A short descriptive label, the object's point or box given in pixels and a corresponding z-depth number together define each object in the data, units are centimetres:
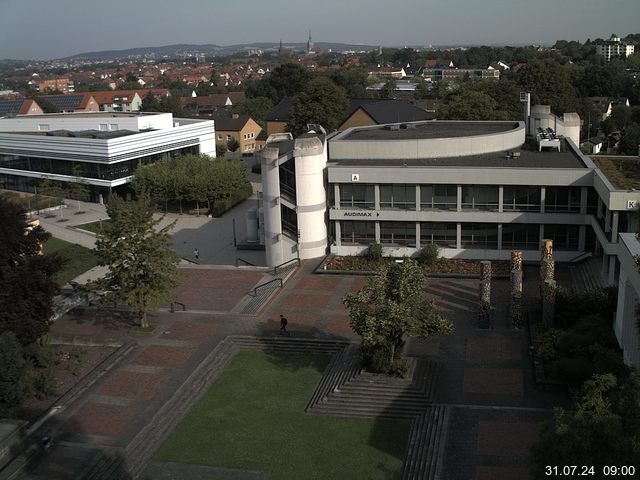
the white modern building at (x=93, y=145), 6694
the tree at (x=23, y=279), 2861
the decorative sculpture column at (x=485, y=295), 3198
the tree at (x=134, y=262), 3216
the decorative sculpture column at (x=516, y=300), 3153
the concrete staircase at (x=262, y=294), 3575
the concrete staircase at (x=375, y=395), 2569
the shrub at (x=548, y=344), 2748
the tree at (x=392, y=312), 2602
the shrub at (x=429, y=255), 4062
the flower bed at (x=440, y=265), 3969
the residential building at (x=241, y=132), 9750
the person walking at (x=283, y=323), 3200
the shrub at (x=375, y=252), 4166
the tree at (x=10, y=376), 2544
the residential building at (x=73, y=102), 13500
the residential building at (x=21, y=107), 11325
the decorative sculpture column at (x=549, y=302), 3066
